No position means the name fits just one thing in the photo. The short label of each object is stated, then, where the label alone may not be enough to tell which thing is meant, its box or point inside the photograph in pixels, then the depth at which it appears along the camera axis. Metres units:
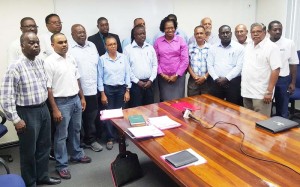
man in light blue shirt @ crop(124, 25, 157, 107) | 3.58
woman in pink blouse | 3.73
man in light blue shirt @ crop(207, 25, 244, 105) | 3.46
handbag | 2.62
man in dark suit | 3.72
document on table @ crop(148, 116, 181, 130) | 2.28
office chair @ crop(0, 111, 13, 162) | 2.95
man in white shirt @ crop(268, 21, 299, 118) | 3.66
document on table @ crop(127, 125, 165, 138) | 2.08
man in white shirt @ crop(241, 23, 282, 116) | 2.98
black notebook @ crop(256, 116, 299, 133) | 2.09
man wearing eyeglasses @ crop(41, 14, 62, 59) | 3.18
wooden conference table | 1.50
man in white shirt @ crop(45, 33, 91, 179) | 2.63
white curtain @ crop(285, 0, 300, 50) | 4.65
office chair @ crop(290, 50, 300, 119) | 4.01
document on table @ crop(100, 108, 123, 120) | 2.55
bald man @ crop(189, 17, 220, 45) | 4.19
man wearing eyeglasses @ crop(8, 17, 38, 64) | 2.97
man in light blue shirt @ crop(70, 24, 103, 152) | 3.13
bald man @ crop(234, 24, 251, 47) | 3.65
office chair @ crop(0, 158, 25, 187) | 1.79
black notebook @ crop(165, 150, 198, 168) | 1.67
